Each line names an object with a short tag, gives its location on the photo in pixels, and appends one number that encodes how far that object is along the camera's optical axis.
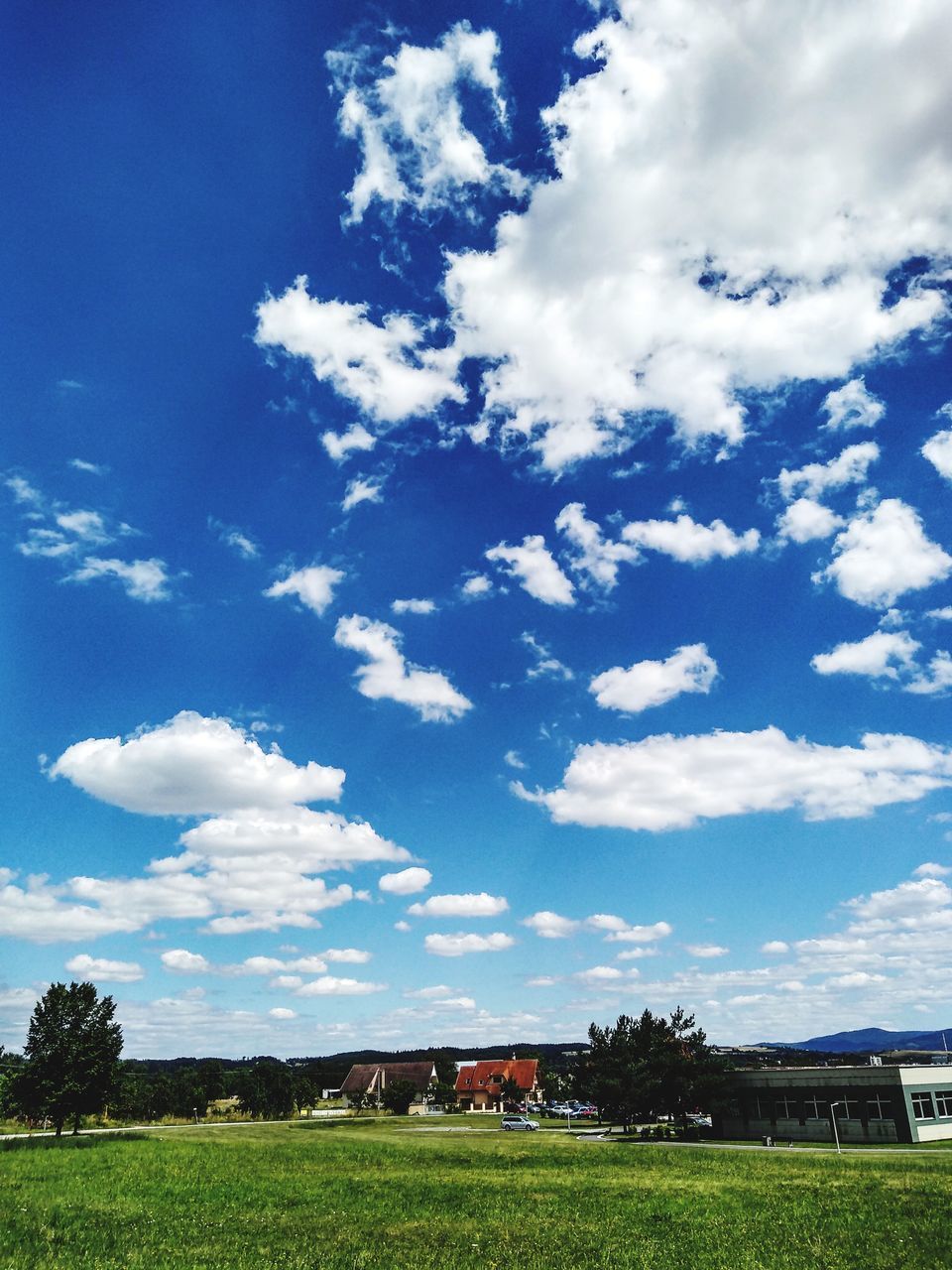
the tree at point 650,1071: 68.44
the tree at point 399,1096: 116.31
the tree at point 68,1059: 59.03
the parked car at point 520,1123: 82.56
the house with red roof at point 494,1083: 129.88
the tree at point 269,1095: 108.25
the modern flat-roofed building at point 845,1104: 59.03
